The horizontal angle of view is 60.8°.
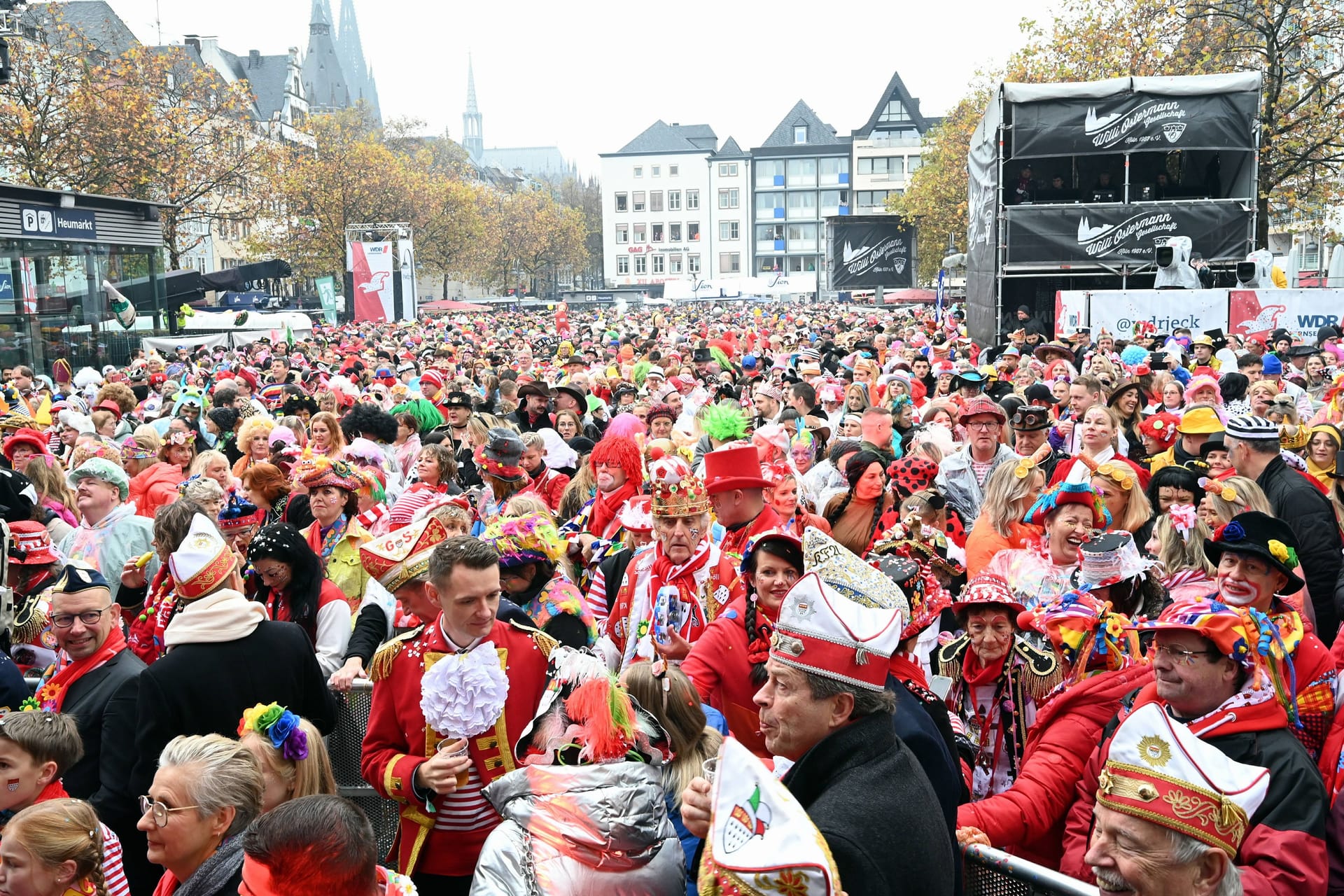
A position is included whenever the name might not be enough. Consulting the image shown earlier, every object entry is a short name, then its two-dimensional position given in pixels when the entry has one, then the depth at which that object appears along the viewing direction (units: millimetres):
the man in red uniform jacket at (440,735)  3451
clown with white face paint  4016
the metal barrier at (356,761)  4785
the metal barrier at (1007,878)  2809
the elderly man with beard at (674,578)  4551
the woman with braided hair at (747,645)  3688
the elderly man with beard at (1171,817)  2396
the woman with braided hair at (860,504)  6246
